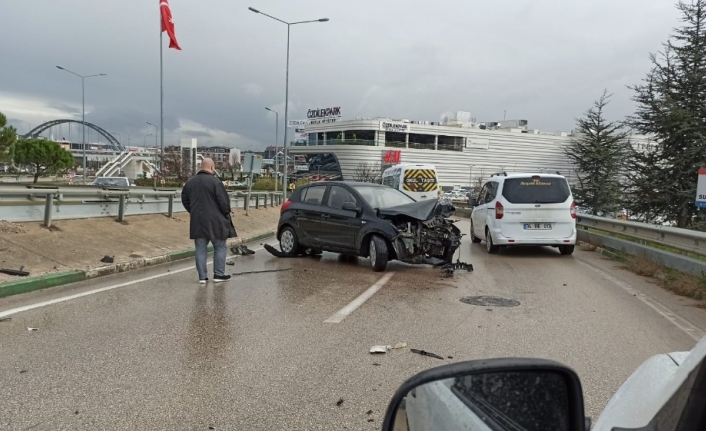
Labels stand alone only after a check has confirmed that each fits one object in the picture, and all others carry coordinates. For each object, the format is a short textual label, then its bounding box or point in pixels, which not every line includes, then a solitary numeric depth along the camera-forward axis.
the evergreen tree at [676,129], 19.00
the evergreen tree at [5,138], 48.81
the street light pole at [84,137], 52.44
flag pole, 31.57
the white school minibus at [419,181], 29.55
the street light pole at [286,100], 32.61
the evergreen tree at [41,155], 72.31
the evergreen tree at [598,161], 27.14
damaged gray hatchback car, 9.98
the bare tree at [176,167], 60.72
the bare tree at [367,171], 97.85
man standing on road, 8.73
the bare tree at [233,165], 88.10
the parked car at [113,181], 36.34
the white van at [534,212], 12.53
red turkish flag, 26.88
